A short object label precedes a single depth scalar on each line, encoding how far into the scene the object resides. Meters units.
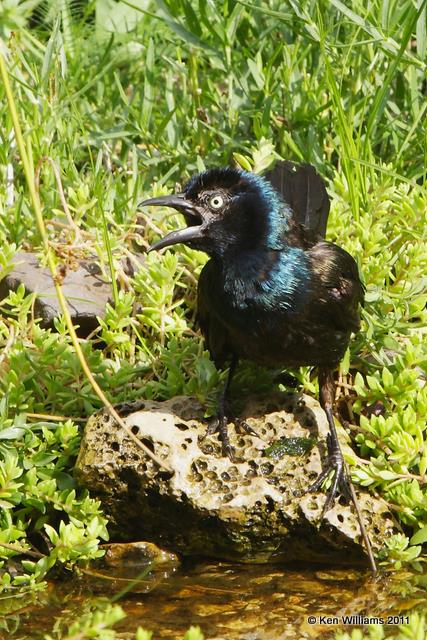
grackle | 7.74
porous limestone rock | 7.40
